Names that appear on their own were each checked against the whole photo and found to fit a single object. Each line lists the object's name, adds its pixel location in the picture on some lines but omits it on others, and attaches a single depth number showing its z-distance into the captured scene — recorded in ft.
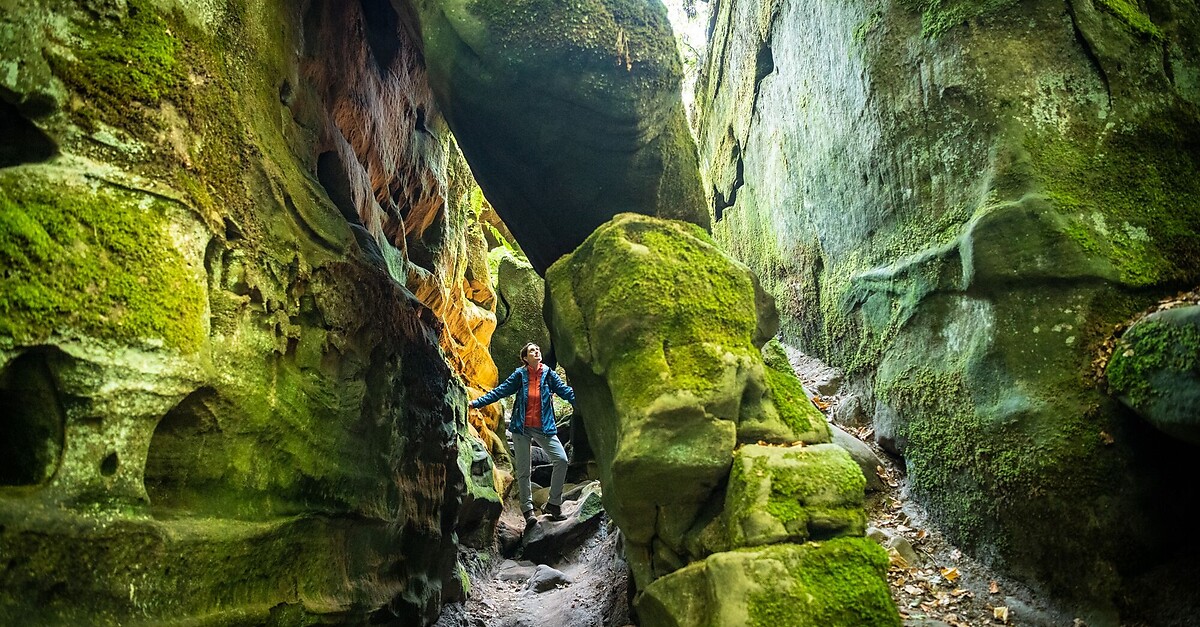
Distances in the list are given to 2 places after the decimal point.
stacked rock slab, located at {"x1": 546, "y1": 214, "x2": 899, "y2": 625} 13.74
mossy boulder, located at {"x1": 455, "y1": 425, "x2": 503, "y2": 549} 29.32
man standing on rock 27.68
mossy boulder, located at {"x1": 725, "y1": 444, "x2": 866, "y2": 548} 14.03
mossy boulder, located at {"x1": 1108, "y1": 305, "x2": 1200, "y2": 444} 12.84
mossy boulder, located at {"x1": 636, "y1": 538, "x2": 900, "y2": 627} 12.66
